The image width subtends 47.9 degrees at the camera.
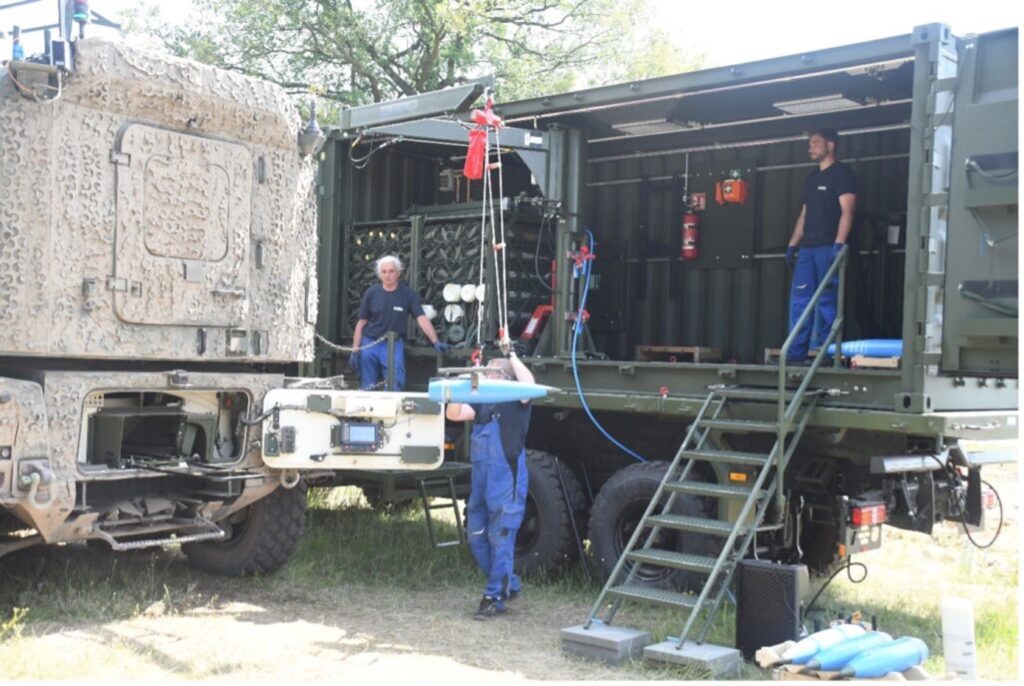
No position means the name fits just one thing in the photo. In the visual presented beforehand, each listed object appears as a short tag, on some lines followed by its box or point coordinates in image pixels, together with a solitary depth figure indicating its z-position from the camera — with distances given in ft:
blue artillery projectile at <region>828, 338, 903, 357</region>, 23.15
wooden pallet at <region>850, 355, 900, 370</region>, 23.10
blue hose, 26.99
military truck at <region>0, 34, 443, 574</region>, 20.06
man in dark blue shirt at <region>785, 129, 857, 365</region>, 26.43
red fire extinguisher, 34.01
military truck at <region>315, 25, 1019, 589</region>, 21.86
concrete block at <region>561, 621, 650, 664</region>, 20.12
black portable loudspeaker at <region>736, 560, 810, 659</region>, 20.06
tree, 60.90
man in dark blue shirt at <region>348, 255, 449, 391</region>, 30.89
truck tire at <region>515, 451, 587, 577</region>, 27.30
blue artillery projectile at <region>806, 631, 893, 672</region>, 17.87
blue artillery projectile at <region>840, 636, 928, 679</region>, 17.60
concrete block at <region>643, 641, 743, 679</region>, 19.30
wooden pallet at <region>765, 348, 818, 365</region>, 29.55
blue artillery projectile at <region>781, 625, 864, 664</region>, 18.22
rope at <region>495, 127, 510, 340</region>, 27.50
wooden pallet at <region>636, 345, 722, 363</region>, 31.48
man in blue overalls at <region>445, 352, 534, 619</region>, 23.71
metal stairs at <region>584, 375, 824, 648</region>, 21.29
